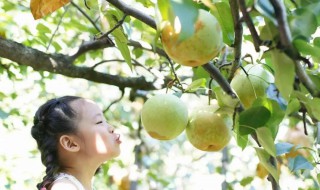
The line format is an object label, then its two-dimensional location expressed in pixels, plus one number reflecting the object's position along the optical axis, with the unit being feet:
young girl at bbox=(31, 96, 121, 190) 5.85
